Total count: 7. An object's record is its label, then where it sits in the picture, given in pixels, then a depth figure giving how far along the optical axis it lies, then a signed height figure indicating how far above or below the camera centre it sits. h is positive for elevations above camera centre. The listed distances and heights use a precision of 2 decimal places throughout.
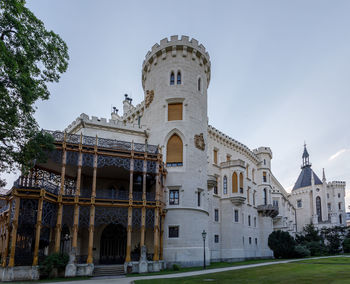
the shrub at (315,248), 46.69 -4.97
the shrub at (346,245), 51.28 -4.90
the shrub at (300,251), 39.75 -4.62
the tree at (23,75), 14.89 +6.58
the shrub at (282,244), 40.28 -3.81
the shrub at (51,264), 20.05 -3.36
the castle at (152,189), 21.66 +2.23
